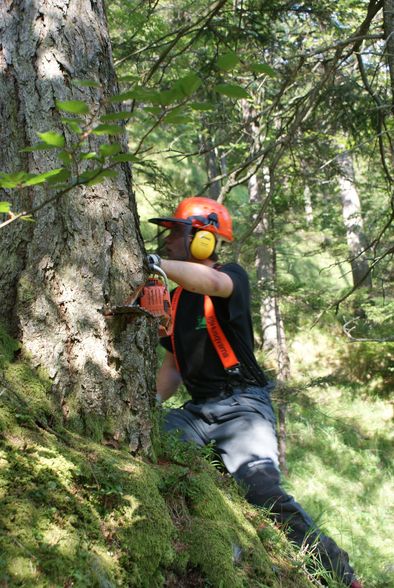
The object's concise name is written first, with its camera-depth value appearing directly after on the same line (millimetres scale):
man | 3230
